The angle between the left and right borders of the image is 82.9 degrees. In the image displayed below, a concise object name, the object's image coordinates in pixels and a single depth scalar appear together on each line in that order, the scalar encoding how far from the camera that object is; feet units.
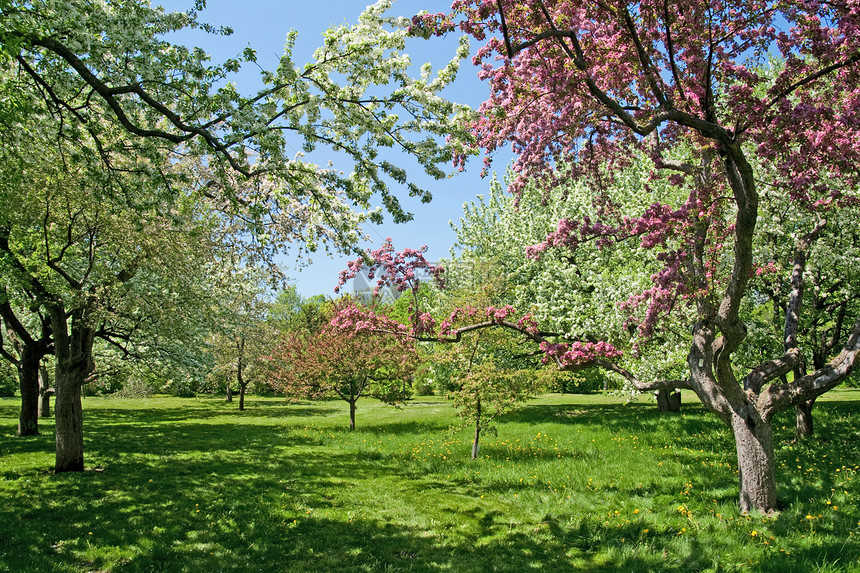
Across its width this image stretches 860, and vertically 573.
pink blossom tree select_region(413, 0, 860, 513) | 20.86
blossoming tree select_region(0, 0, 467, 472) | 17.72
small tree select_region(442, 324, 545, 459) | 41.98
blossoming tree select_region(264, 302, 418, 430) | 65.67
